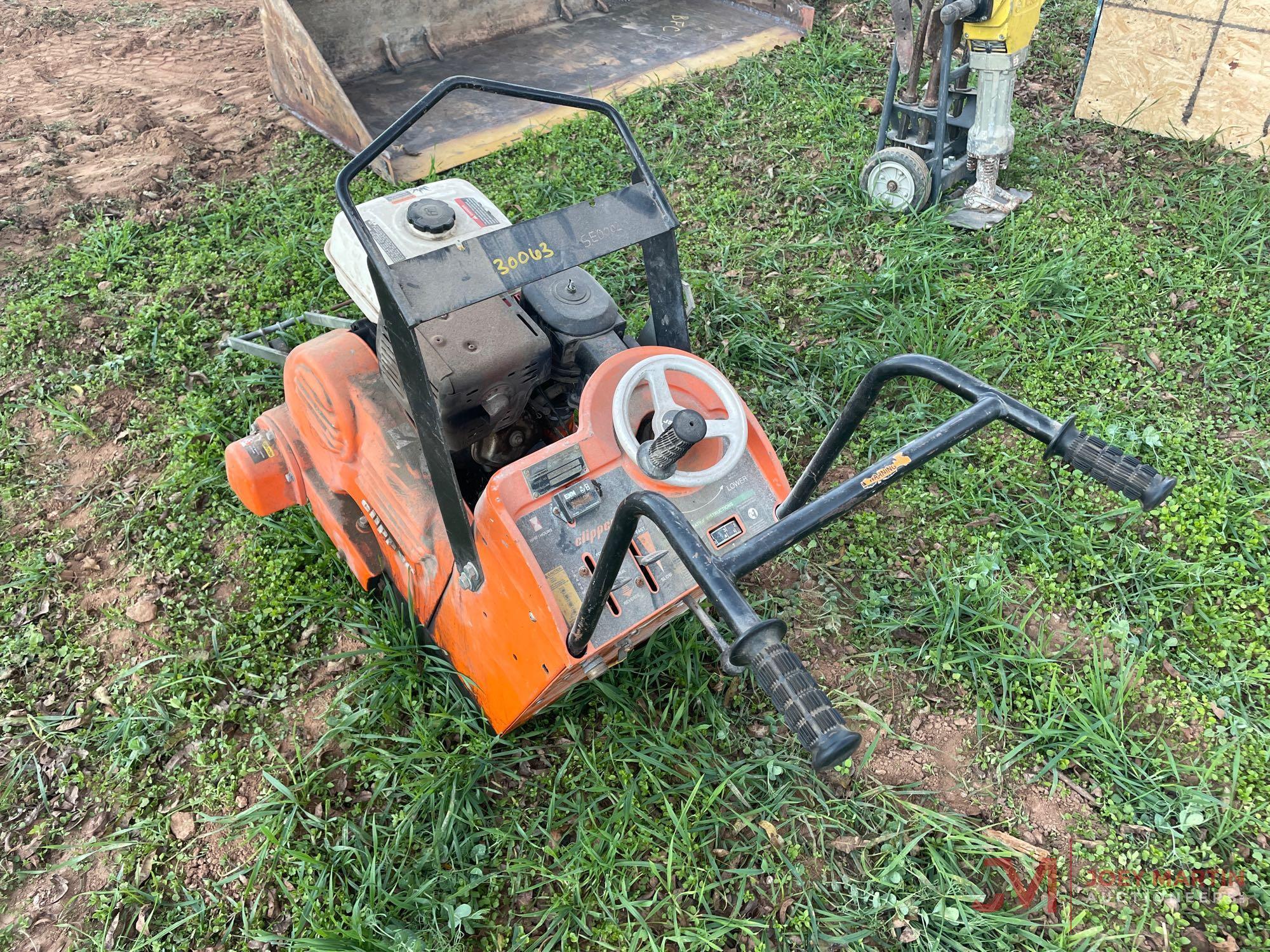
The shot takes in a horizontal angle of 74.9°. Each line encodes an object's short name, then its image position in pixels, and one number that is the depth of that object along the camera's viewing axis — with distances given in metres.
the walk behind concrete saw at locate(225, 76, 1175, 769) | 1.62
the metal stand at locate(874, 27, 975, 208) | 4.12
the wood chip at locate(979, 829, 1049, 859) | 2.31
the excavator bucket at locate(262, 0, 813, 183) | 4.89
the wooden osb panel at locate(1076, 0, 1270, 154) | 4.48
